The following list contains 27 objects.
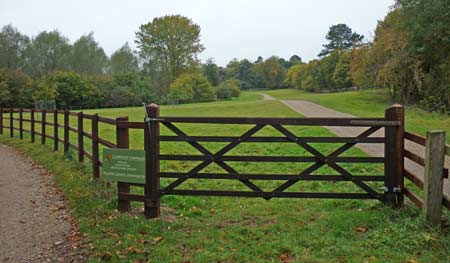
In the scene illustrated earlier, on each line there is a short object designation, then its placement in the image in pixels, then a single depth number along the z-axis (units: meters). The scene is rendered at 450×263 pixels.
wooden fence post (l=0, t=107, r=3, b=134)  20.15
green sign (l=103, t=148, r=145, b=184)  6.26
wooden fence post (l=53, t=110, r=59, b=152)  13.13
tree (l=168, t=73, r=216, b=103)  67.50
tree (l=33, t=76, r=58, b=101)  57.46
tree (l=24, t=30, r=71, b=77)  70.25
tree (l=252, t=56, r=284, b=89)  127.69
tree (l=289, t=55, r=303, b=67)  155.44
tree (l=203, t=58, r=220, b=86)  95.75
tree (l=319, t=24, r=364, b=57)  107.38
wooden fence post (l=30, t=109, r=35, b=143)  16.06
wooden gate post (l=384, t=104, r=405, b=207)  6.00
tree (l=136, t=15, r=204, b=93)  70.44
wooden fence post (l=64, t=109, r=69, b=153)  11.86
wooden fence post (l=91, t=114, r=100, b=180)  8.30
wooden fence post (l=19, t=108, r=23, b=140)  17.68
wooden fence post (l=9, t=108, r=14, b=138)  18.39
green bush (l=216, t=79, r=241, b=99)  83.53
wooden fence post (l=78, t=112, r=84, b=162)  10.13
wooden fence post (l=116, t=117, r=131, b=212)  6.57
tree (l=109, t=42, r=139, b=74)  87.44
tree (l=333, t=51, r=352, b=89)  75.19
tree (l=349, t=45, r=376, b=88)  38.47
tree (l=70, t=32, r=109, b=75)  77.90
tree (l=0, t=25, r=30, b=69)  65.88
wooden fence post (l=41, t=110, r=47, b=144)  14.56
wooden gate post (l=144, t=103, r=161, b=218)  6.25
